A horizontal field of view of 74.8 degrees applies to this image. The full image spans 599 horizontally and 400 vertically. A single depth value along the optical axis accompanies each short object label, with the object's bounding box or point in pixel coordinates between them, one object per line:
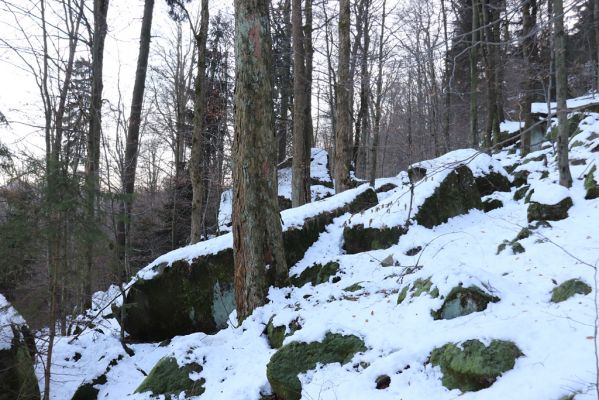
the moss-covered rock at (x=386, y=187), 12.55
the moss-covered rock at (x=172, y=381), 4.60
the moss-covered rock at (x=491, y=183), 9.26
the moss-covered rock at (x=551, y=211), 6.57
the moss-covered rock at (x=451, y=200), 7.48
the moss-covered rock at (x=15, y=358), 5.17
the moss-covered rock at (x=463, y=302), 3.79
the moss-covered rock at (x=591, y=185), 6.89
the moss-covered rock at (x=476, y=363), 2.79
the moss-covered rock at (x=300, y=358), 3.82
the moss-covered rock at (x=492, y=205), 8.65
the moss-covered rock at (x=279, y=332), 4.92
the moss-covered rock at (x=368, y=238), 7.08
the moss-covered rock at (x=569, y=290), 3.54
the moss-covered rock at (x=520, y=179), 9.70
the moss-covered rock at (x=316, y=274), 6.47
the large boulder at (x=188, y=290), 6.84
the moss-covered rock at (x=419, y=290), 4.21
